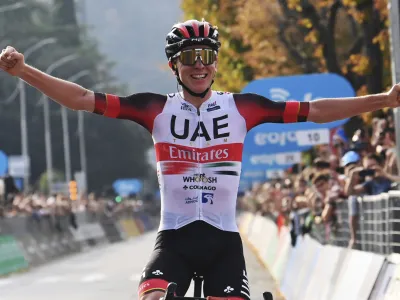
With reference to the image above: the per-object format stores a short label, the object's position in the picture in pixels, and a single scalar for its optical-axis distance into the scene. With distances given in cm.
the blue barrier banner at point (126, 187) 10662
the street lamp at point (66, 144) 7781
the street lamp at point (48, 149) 7016
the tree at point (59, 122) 10431
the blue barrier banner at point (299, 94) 2473
